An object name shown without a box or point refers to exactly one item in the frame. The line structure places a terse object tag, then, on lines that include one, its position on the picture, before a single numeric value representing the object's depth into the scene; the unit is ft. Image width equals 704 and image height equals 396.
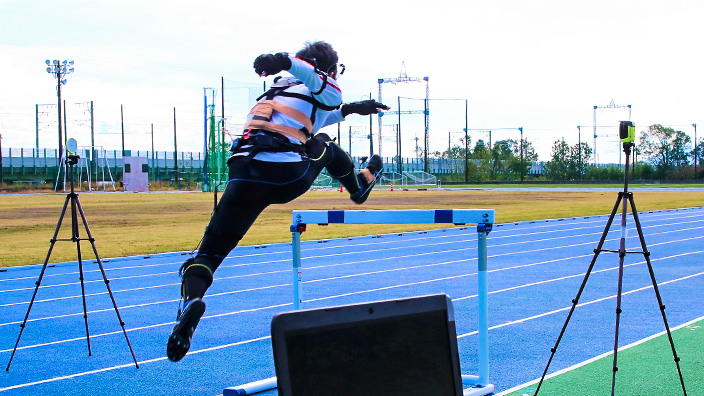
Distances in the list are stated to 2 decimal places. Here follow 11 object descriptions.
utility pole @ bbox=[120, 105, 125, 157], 275.39
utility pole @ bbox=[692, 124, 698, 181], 248.15
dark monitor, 6.84
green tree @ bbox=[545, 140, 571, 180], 296.51
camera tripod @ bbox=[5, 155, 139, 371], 19.10
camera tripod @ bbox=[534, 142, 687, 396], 15.81
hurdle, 15.52
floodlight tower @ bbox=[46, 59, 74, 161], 173.06
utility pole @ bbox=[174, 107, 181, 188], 216.25
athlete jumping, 11.14
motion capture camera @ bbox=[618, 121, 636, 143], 16.25
